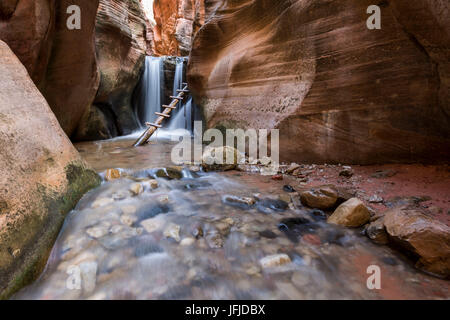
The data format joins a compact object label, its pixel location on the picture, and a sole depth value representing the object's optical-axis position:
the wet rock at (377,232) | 1.93
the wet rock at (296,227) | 2.13
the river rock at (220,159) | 4.27
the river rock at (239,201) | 2.78
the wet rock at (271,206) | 2.63
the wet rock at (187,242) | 2.00
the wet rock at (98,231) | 2.05
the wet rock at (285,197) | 2.83
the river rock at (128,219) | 2.28
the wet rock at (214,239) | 1.99
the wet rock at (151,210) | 2.46
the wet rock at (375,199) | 2.51
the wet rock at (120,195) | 2.75
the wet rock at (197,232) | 2.12
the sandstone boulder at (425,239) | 1.53
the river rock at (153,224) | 2.22
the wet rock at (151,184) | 3.23
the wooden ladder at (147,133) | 7.11
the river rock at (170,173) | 3.77
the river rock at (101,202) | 2.51
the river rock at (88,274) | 1.50
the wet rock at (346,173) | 3.28
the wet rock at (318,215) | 2.41
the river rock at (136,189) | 2.97
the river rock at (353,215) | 2.19
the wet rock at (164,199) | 2.82
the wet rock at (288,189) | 3.14
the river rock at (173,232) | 2.10
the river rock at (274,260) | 1.73
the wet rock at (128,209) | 2.48
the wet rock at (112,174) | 3.33
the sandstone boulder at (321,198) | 2.53
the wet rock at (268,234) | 2.11
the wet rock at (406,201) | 2.35
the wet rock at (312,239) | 2.00
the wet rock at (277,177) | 3.64
